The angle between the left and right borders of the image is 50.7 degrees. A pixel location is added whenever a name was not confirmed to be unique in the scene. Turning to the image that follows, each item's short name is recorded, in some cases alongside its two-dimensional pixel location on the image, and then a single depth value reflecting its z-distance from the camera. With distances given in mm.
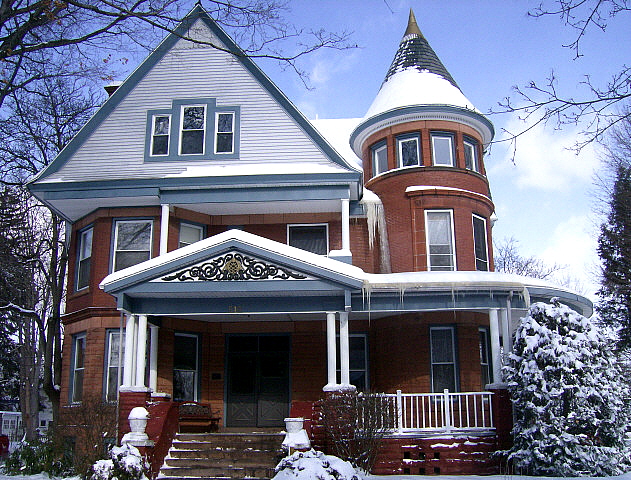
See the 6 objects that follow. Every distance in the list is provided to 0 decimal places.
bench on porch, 15164
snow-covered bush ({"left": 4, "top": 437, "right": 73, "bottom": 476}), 13555
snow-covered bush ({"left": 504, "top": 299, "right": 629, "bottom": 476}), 11969
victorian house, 14852
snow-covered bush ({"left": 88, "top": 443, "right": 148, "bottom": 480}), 10508
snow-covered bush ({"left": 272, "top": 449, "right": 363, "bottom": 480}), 8711
